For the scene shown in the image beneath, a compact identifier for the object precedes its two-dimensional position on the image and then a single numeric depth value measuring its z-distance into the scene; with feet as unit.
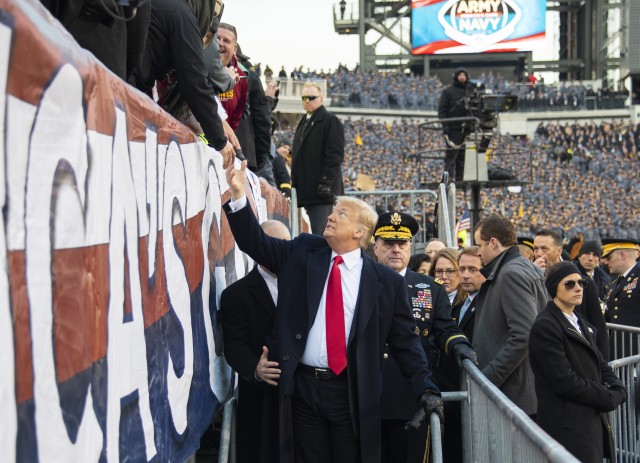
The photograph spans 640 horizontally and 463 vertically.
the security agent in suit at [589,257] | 33.81
